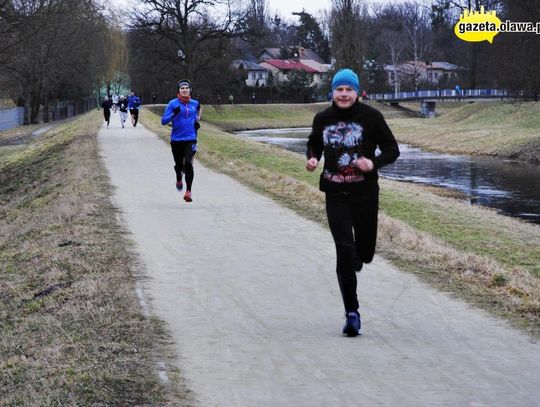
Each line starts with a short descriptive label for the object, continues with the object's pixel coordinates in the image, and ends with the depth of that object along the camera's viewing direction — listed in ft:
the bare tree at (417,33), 400.26
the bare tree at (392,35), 400.75
